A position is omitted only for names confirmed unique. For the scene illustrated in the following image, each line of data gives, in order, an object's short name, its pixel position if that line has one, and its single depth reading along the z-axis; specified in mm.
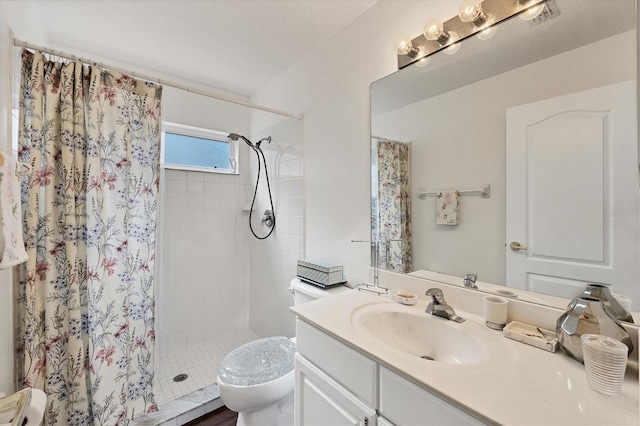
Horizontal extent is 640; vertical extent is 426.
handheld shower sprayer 2373
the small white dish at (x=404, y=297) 1164
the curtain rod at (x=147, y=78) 1161
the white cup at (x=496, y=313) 938
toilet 1255
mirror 806
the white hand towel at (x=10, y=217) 749
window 2307
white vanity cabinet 670
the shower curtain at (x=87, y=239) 1221
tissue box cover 1558
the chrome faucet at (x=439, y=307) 1018
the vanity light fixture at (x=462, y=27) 993
